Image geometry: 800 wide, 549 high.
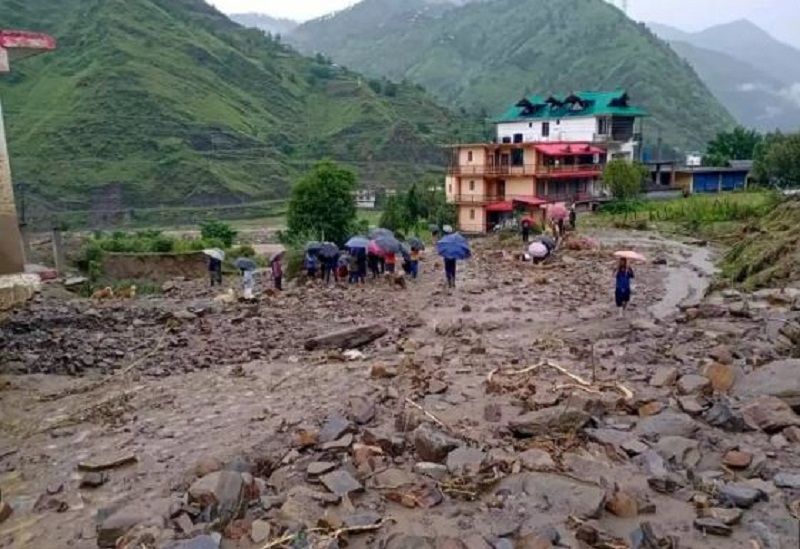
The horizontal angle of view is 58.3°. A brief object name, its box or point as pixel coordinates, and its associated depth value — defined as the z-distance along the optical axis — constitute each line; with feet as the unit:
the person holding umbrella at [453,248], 67.26
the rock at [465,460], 24.12
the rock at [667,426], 26.89
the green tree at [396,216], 156.35
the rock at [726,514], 20.84
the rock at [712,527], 20.47
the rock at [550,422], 27.17
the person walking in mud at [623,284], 54.75
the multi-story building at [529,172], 156.35
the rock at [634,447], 25.33
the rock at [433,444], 25.44
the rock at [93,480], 28.58
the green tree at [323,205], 123.03
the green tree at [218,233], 149.28
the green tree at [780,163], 156.87
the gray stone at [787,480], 22.58
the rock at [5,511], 26.86
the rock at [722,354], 34.43
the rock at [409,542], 20.42
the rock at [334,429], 27.99
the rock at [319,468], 25.11
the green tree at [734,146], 205.36
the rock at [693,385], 30.76
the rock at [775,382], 28.66
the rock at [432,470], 24.22
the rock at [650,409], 28.89
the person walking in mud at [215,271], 92.25
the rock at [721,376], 30.89
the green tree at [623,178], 151.02
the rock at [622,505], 21.67
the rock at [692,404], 28.60
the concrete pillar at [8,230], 43.06
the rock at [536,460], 24.21
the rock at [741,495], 21.77
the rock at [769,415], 26.61
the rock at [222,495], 23.00
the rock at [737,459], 24.26
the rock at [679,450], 24.91
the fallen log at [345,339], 48.44
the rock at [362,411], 30.25
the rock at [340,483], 23.75
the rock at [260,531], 21.56
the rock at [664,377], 32.71
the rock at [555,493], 21.67
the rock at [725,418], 27.07
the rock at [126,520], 23.36
